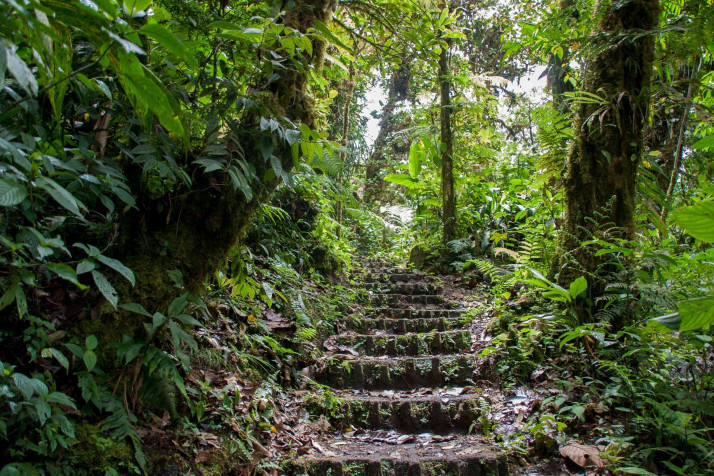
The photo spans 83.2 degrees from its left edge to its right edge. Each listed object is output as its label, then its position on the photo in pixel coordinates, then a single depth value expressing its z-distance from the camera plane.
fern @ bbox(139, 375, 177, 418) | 1.82
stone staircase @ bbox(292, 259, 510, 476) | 2.39
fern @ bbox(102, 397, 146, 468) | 1.61
